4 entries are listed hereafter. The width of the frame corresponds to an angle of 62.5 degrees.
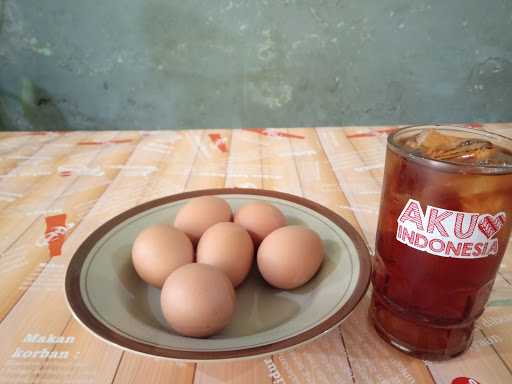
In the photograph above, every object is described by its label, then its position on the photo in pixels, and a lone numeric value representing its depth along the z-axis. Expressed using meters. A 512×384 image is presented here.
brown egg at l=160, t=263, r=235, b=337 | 0.44
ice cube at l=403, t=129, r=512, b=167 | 0.40
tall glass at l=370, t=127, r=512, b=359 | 0.39
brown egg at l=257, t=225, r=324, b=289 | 0.51
